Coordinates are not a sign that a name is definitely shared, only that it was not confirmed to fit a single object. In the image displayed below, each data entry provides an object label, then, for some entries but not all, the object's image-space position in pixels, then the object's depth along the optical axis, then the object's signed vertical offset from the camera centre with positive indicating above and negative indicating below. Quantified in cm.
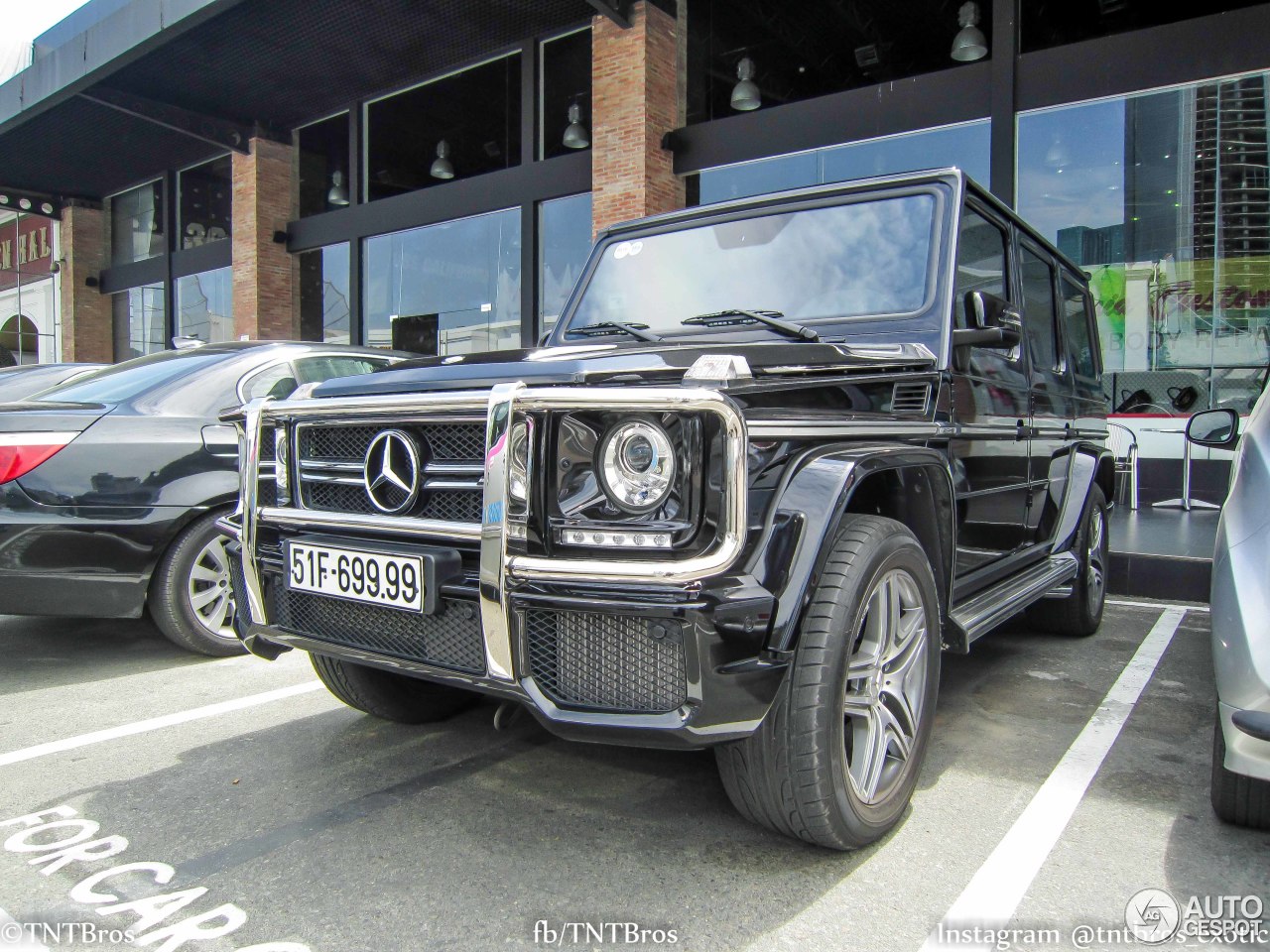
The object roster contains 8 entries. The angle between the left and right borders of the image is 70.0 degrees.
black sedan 379 -15
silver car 200 -40
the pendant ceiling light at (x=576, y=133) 1216 +441
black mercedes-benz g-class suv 190 -12
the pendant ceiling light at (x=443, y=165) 1445 +478
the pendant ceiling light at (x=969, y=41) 974 +457
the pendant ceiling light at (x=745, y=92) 1139 +469
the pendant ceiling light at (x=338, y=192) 1600 +477
